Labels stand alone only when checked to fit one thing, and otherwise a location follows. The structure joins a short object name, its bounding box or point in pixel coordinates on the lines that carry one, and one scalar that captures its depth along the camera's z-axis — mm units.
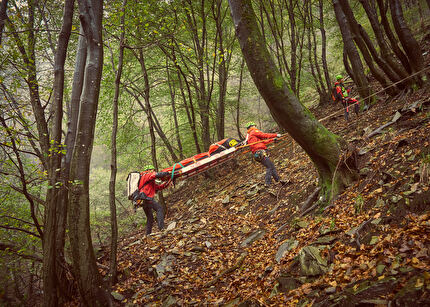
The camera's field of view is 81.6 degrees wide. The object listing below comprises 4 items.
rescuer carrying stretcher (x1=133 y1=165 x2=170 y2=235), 7141
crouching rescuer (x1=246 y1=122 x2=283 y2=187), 7641
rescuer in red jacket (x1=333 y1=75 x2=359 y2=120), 9954
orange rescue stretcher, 7759
